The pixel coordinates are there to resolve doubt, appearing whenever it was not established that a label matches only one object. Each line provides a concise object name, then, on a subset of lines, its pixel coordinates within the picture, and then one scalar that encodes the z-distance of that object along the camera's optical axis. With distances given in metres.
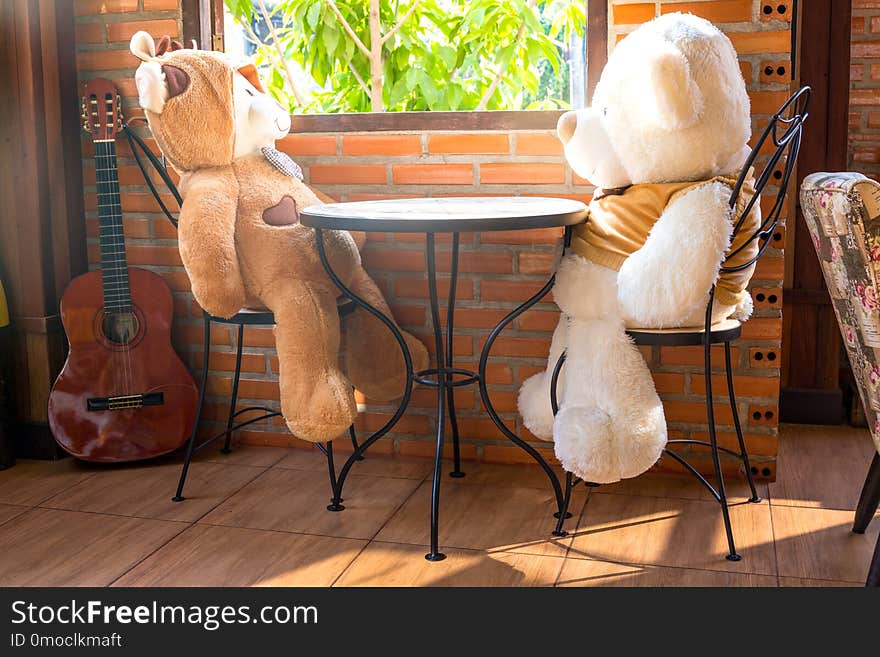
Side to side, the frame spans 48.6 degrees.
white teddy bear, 1.95
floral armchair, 1.64
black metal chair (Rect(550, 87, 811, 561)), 1.98
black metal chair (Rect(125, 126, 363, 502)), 2.31
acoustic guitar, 2.65
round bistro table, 1.93
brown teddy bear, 2.21
